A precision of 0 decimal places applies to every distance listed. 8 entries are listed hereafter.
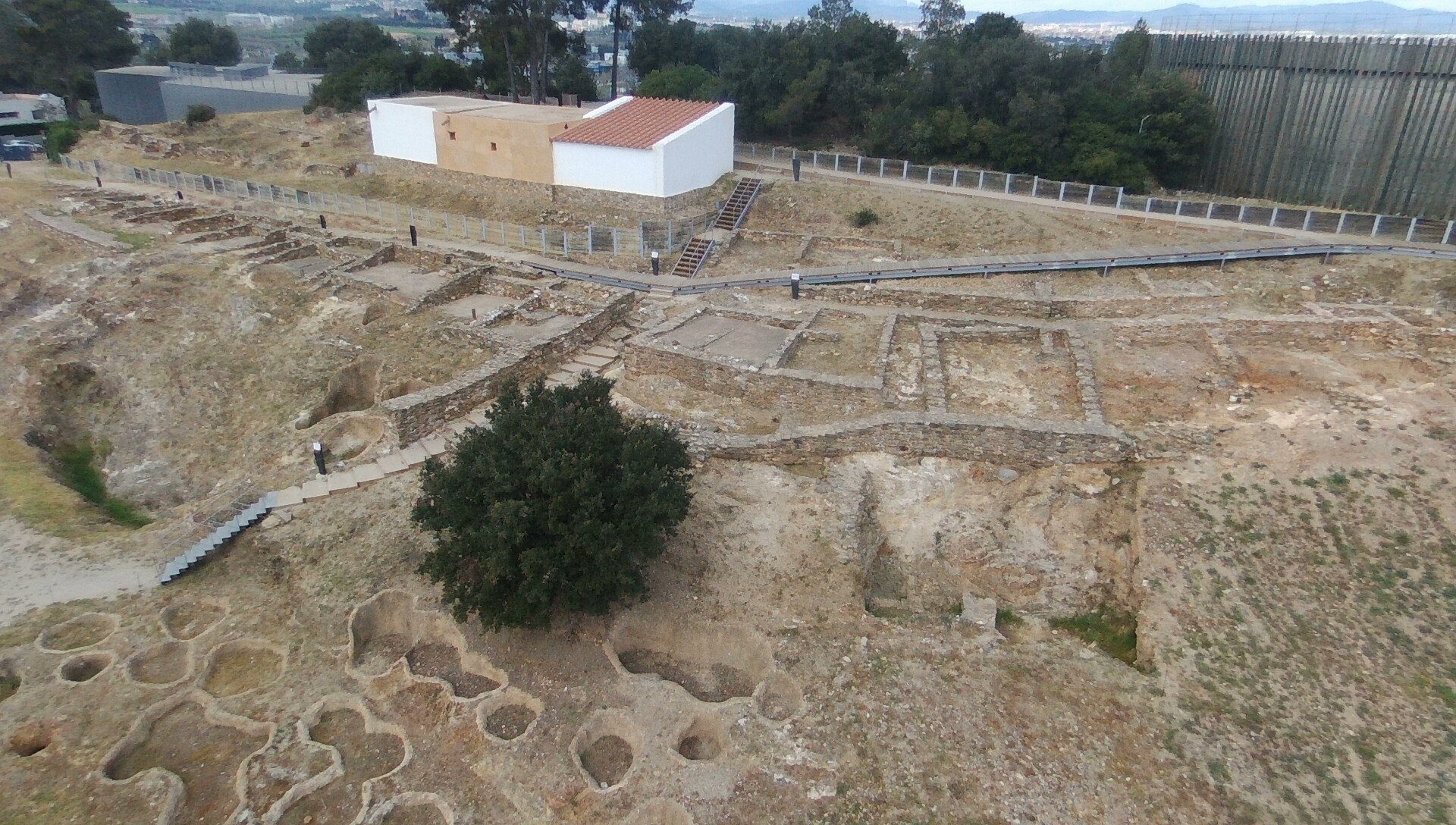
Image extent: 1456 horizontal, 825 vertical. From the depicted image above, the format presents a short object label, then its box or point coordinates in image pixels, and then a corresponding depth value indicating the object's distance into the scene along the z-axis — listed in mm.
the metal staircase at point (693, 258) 25359
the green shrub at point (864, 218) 27750
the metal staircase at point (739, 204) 28297
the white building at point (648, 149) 27344
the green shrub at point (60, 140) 42250
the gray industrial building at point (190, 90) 49219
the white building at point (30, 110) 52781
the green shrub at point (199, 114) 42344
